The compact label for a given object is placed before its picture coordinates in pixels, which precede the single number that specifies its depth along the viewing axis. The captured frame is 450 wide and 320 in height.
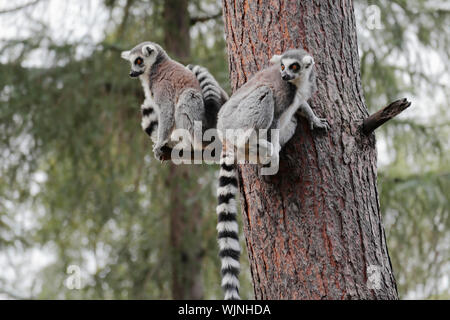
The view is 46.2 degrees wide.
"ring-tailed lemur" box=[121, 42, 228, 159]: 3.79
